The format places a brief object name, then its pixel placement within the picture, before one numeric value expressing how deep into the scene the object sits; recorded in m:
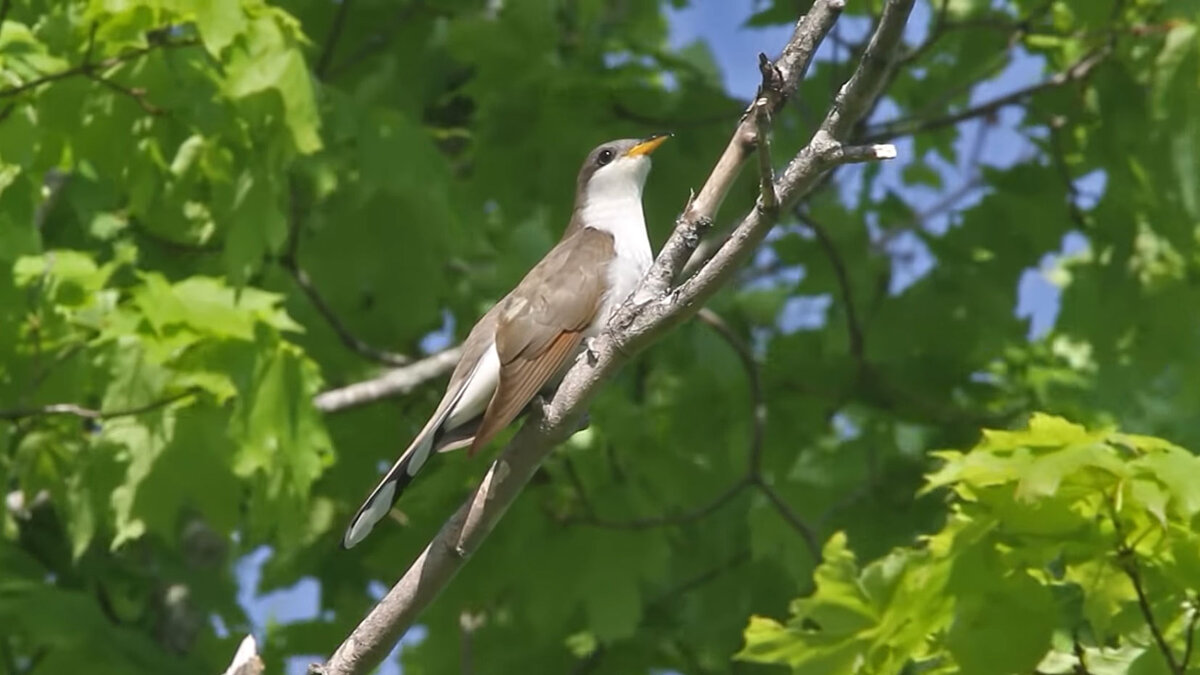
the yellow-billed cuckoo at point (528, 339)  8.83
